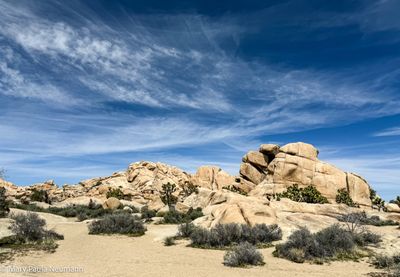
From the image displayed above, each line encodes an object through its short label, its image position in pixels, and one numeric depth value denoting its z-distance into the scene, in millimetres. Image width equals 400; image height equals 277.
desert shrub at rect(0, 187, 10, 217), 33375
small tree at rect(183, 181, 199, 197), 75762
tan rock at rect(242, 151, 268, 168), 81312
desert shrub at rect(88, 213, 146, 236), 26969
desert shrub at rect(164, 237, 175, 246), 22000
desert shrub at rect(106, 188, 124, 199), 78338
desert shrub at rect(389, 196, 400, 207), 53672
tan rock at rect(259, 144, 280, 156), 79312
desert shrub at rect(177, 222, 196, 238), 24391
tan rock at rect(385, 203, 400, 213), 51672
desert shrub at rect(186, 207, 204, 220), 36875
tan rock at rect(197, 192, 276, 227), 25297
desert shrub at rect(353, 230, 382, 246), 20203
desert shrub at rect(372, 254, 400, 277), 14580
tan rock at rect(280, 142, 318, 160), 73312
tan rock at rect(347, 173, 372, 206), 67000
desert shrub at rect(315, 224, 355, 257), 17812
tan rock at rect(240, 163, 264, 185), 81688
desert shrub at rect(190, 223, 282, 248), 20891
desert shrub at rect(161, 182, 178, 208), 57625
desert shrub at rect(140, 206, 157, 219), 40262
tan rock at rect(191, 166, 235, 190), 94100
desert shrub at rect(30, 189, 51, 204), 68812
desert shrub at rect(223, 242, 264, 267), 15547
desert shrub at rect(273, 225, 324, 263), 16688
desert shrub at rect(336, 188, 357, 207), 62638
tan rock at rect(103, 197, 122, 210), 52975
